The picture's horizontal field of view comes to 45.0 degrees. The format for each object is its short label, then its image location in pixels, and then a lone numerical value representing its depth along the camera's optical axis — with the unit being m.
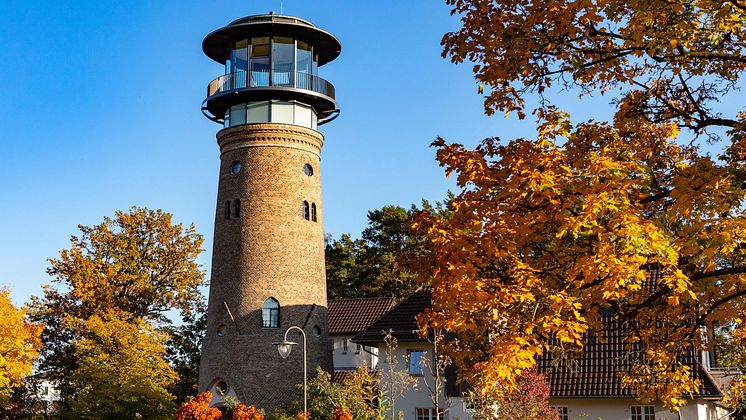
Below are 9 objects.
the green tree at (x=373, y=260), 59.81
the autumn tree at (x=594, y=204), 9.38
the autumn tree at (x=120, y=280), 46.56
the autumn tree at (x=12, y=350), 39.78
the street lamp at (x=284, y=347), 22.62
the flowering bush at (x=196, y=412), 22.73
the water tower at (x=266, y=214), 37.31
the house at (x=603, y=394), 28.17
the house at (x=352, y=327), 49.31
